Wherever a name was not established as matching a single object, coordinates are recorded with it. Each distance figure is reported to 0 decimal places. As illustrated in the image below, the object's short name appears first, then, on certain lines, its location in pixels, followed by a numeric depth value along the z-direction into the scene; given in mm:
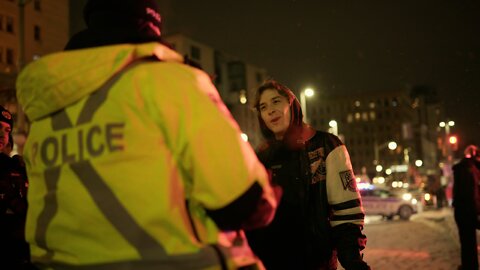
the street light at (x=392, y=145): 36741
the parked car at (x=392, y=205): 23875
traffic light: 24672
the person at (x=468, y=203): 6945
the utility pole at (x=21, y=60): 11605
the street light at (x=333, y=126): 35134
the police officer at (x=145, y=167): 1581
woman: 2990
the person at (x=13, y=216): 3053
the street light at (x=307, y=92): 27562
